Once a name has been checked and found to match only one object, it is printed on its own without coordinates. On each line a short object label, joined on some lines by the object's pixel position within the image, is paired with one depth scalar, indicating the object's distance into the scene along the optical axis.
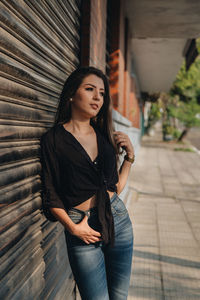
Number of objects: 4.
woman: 1.74
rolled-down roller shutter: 1.52
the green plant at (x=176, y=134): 28.70
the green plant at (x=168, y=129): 28.33
